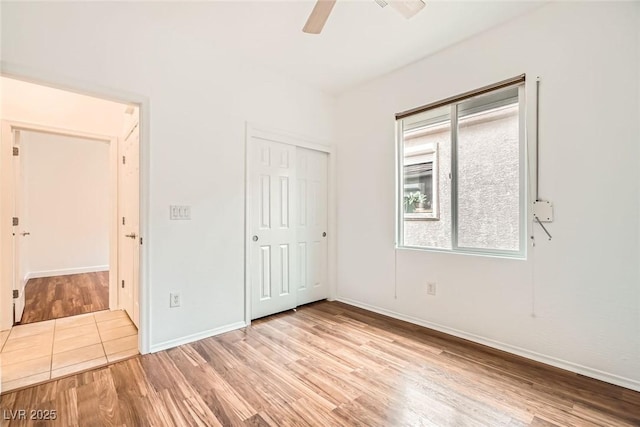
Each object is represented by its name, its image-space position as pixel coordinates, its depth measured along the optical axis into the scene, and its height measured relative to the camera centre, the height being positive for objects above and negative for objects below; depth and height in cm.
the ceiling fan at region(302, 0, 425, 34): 169 +121
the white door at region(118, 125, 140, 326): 283 -12
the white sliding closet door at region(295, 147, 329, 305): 354 -14
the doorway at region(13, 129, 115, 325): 500 -3
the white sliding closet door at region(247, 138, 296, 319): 310 -16
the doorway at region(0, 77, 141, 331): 272 +38
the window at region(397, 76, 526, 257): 245 +38
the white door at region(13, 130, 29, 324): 286 -16
